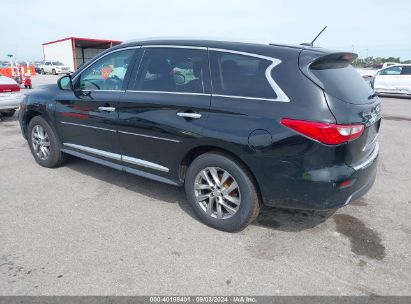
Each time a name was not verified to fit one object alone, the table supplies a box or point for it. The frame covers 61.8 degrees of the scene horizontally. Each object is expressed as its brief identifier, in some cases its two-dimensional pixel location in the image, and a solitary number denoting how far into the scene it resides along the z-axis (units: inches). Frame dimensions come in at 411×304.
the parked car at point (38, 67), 1565.5
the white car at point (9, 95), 327.3
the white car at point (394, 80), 627.2
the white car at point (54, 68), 1473.9
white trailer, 1619.1
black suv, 110.6
